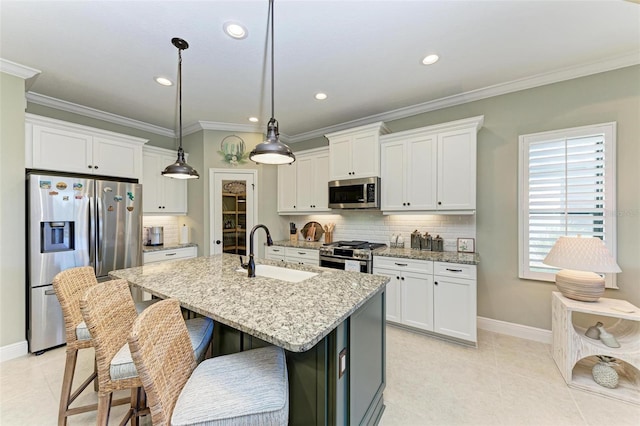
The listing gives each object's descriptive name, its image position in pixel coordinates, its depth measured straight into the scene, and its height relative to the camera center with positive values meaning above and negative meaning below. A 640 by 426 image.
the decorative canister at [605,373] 2.00 -1.29
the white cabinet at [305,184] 4.13 +0.48
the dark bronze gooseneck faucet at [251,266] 1.96 -0.43
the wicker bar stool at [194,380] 0.95 -0.75
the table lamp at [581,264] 2.05 -0.43
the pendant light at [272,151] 1.66 +0.40
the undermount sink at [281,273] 2.08 -0.54
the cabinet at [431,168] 2.90 +0.54
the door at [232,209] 4.15 +0.04
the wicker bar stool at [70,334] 1.58 -0.78
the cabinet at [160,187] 3.95 +0.40
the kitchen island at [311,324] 1.16 -0.51
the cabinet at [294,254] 3.75 -0.68
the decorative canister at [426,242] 3.35 -0.40
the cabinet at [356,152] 3.46 +0.86
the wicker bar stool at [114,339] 1.27 -0.73
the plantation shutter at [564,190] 2.46 +0.23
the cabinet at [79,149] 2.73 +0.75
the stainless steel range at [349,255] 3.22 -0.58
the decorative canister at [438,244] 3.30 -0.42
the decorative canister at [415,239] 3.45 -0.37
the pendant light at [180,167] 2.19 +0.40
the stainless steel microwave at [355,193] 3.45 +0.26
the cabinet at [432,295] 2.67 -0.94
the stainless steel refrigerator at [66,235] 2.58 -0.28
